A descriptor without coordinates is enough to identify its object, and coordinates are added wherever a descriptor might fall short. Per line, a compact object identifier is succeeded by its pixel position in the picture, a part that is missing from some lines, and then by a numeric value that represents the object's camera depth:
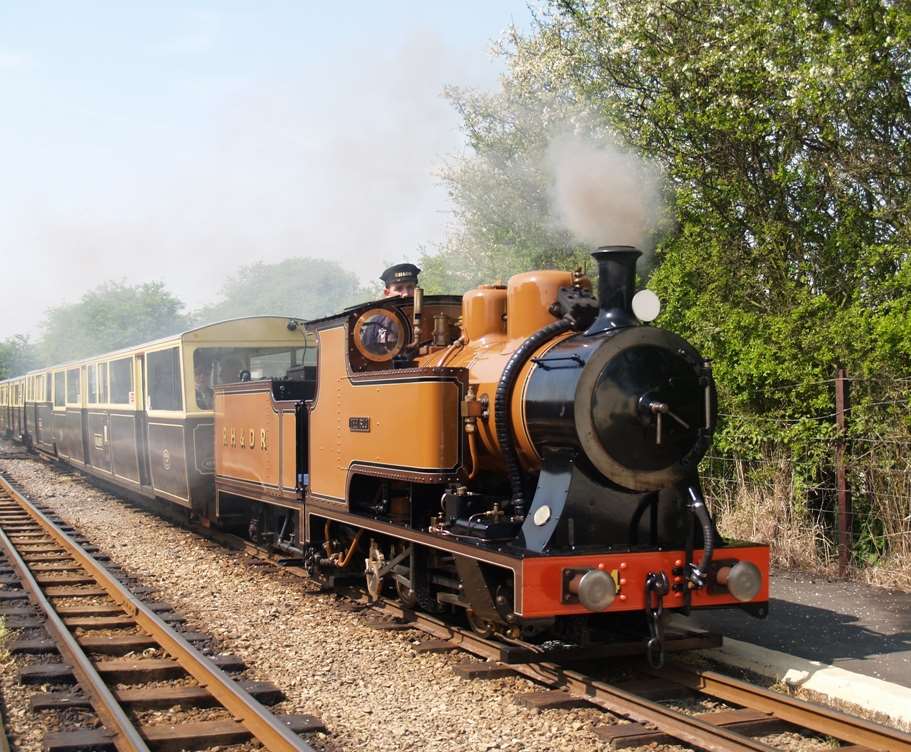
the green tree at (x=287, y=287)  65.94
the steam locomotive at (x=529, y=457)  5.38
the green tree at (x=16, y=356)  72.50
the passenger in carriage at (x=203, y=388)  11.19
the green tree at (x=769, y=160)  8.53
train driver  8.44
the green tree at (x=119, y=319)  61.56
